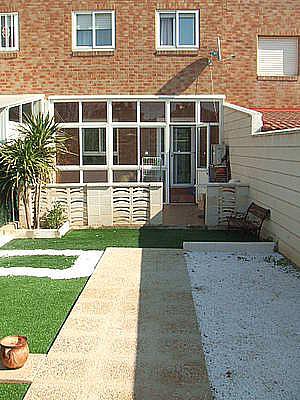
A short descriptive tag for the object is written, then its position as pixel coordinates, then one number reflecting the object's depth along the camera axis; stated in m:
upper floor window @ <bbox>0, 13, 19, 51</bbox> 19.33
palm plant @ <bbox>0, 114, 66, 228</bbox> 14.33
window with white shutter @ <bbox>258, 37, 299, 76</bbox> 19.56
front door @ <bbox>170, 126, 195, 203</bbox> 19.62
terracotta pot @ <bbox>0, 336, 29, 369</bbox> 5.55
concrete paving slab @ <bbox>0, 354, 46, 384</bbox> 5.40
